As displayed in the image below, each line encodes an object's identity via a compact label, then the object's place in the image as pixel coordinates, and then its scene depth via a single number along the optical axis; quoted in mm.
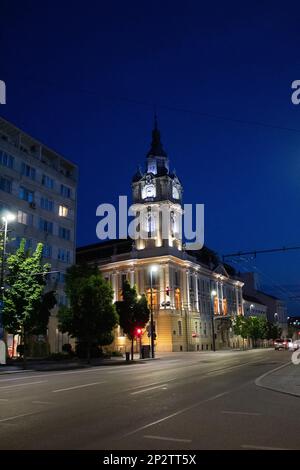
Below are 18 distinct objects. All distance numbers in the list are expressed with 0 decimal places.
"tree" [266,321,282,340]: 114175
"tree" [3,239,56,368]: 33500
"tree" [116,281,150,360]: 50188
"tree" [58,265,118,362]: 41656
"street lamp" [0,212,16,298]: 29969
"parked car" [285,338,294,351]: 75406
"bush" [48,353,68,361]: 44694
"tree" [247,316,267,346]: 93094
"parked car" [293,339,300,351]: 72956
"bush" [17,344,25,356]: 43875
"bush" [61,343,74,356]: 50631
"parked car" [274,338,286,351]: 74688
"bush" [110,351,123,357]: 53234
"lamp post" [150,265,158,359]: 51328
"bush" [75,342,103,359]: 47531
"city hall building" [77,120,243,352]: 78125
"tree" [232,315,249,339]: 92512
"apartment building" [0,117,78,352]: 48562
